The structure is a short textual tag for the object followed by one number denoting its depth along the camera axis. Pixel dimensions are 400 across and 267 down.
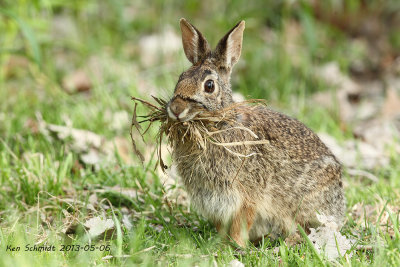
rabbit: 7.59
